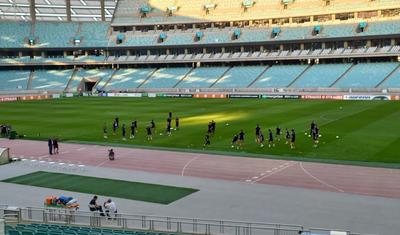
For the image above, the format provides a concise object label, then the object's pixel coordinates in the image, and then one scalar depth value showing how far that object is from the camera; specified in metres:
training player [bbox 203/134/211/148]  37.53
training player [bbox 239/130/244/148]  35.69
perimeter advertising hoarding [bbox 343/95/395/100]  71.04
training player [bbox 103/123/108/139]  42.25
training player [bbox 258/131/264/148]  36.71
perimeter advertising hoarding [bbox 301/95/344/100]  74.64
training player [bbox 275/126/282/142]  37.69
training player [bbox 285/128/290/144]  36.52
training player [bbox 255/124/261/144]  36.83
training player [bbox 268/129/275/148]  35.84
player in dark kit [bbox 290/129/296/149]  34.78
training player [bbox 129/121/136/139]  42.22
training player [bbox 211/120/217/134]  41.71
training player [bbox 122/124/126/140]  40.75
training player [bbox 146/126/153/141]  40.75
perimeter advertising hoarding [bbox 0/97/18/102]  86.51
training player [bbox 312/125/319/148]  36.12
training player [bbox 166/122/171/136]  42.75
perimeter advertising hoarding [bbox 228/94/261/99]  81.56
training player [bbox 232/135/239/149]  35.86
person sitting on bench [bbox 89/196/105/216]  20.36
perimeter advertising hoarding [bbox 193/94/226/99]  84.86
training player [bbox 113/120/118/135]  43.57
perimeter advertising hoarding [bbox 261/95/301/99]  77.66
